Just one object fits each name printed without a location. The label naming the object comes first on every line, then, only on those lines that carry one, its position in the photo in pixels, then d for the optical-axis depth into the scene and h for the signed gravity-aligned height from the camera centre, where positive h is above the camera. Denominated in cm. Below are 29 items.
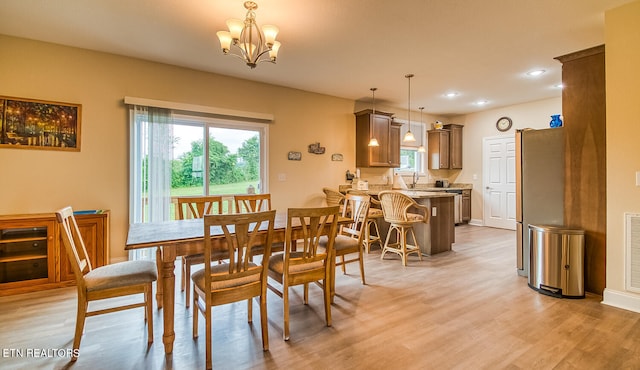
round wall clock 622 +129
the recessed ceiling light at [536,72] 414 +160
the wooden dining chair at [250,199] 325 -16
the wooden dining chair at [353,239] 284 -55
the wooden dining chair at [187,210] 258 -26
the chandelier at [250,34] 226 +119
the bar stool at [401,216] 375 -42
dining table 184 -39
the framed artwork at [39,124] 307 +67
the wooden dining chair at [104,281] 182 -62
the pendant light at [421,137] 693 +112
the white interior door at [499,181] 620 +6
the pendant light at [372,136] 509 +92
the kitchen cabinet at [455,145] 698 +93
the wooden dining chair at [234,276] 174 -59
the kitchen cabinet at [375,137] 554 +90
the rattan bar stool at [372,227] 422 -68
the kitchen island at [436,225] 418 -61
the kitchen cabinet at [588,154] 275 +28
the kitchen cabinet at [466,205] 684 -50
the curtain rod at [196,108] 360 +105
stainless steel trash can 271 -74
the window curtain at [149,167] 362 +24
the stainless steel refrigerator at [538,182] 307 +2
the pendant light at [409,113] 437 +160
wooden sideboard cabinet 283 -67
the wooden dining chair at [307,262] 204 -59
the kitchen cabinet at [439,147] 688 +87
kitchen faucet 684 +12
